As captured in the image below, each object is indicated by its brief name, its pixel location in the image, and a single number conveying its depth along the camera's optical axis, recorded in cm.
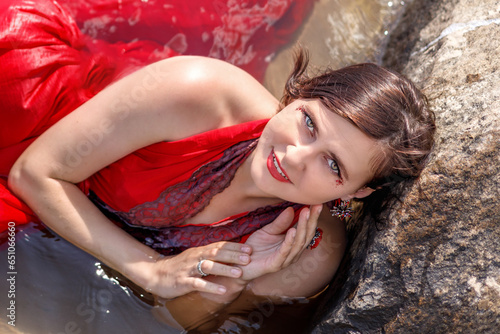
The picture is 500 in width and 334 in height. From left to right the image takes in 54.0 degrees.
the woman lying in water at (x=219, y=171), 211
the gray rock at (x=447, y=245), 210
